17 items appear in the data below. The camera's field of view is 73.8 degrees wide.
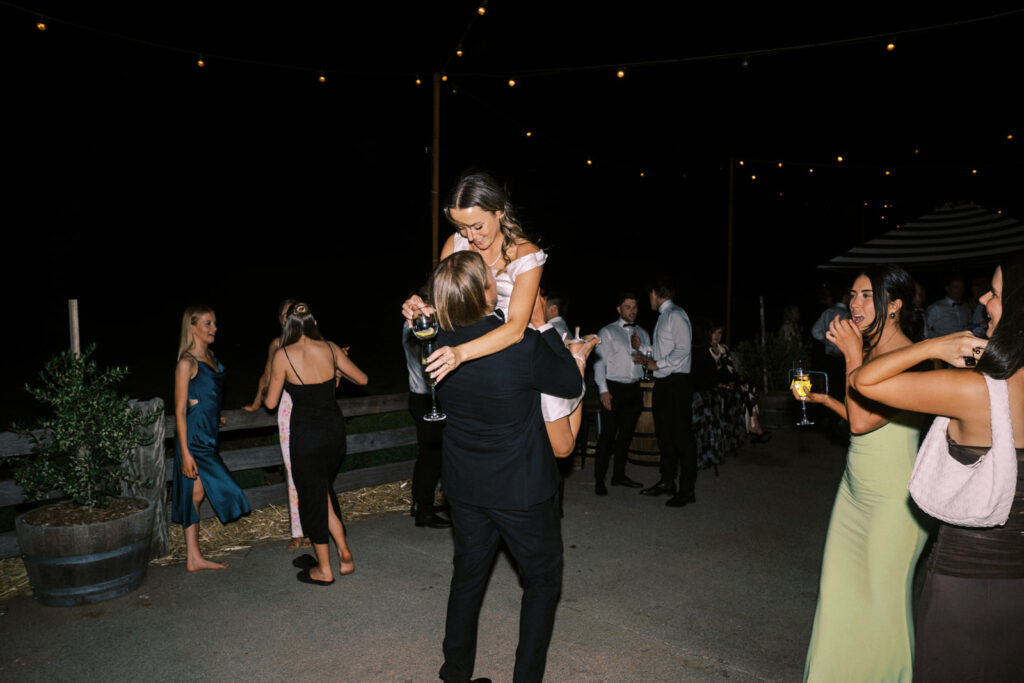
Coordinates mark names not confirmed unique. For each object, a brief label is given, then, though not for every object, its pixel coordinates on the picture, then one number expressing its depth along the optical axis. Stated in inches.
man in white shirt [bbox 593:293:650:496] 276.5
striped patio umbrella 354.9
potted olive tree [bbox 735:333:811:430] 444.8
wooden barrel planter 172.7
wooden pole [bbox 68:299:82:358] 191.2
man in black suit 108.1
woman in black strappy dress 182.2
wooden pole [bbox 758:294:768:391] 449.4
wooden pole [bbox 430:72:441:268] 279.6
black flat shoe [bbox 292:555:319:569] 198.5
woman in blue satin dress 196.4
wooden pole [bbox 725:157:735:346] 510.3
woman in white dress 118.8
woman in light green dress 119.2
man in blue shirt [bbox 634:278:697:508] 261.4
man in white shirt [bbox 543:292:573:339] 253.5
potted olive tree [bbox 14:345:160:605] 173.3
